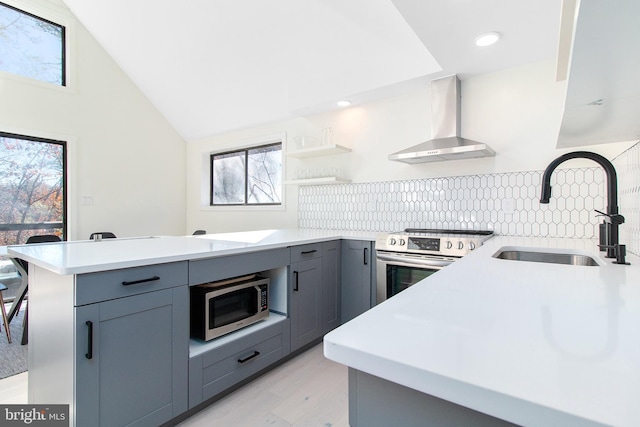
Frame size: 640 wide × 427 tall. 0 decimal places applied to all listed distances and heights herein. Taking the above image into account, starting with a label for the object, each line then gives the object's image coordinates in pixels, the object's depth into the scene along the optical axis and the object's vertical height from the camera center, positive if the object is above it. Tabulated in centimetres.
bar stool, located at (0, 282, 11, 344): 267 -92
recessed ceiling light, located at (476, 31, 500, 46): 196 +112
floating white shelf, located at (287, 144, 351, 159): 322 +68
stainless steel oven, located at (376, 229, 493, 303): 215 -28
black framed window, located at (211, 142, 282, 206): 427 +56
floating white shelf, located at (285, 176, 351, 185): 324 +36
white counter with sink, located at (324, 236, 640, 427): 35 -20
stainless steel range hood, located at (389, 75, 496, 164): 250 +71
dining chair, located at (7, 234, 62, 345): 254 -71
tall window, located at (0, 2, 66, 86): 365 +204
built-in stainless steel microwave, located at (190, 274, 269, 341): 185 -57
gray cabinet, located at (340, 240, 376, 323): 264 -54
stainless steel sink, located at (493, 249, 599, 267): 166 -23
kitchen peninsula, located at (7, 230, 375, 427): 129 -53
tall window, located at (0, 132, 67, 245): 362 +33
